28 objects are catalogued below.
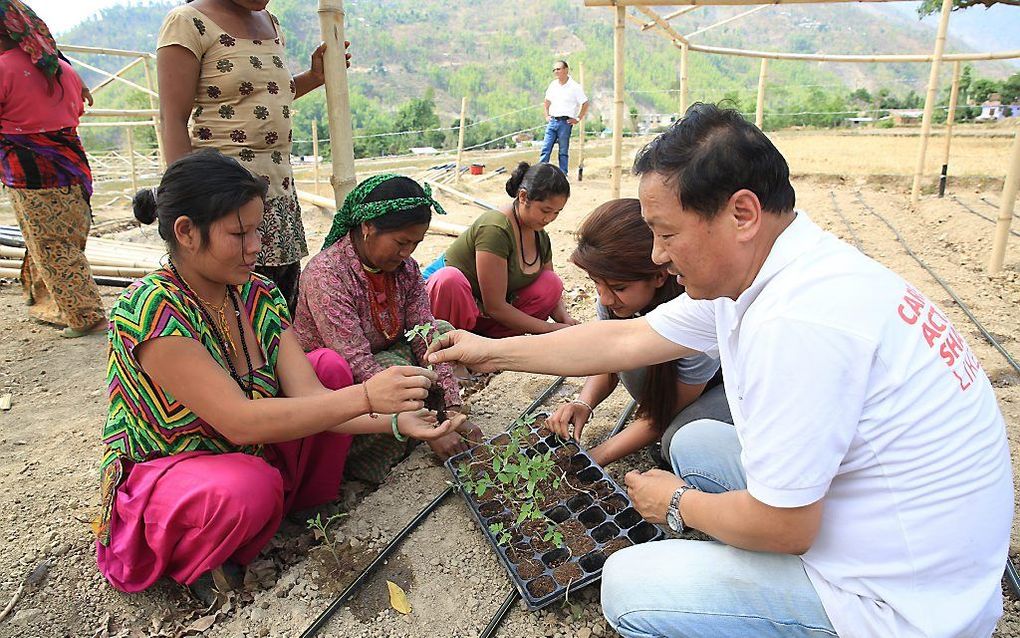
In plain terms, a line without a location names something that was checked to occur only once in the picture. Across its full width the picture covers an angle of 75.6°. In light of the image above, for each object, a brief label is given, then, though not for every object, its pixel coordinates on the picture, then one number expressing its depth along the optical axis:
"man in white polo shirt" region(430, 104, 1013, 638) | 1.21
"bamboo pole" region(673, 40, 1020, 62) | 7.31
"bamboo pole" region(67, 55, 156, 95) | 7.24
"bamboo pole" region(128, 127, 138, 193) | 7.83
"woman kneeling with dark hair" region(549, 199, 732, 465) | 2.18
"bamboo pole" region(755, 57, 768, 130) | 8.56
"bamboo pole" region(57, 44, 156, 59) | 6.38
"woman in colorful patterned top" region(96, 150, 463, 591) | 1.84
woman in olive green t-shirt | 3.39
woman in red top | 3.56
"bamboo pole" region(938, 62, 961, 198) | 7.88
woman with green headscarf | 2.50
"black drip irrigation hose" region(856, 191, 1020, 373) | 3.69
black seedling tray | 1.96
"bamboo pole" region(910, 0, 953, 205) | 6.91
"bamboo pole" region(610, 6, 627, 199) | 4.81
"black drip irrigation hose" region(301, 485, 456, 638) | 1.87
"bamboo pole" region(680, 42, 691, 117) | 7.16
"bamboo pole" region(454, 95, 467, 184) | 10.91
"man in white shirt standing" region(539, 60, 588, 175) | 9.64
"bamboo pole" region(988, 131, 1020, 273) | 4.77
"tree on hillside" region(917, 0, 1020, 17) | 9.82
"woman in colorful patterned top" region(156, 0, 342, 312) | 2.49
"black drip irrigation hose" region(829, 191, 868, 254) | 6.66
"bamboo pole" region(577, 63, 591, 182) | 11.25
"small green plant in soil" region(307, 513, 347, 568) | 2.15
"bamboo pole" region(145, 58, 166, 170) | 7.01
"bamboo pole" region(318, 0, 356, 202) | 3.19
